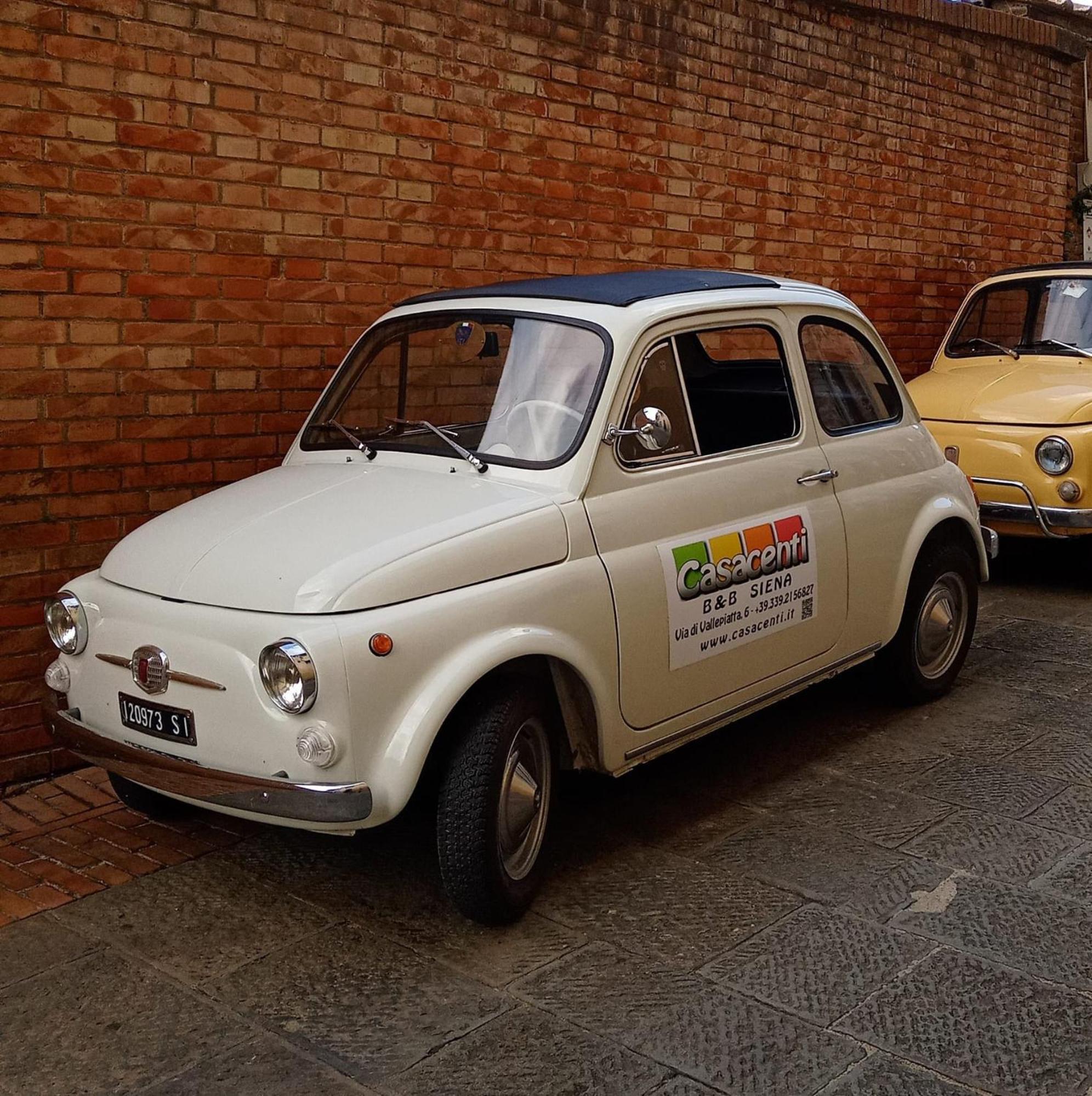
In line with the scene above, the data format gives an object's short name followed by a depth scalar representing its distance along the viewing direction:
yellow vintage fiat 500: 7.41
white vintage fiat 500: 3.49
